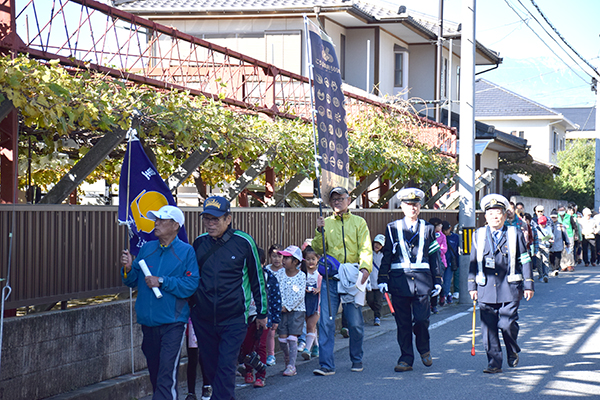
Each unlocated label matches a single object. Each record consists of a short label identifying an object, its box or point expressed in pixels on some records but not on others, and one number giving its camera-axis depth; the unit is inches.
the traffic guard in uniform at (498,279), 571.4
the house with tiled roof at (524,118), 3436.2
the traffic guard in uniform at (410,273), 584.6
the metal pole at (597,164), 2414.6
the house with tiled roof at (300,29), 1588.9
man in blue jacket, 396.1
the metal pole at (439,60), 1620.1
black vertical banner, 605.9
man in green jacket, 567.9
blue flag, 479.4
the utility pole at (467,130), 1053.3
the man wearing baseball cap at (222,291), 422.9
